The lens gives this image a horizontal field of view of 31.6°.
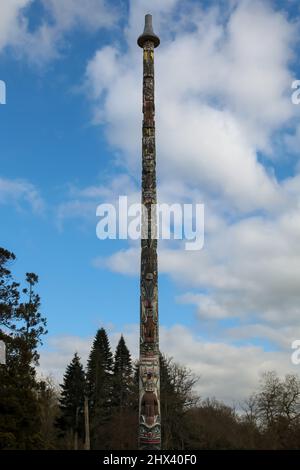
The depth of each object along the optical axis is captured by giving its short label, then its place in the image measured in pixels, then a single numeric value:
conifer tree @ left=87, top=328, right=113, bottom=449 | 49.59
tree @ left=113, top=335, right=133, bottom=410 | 57.62
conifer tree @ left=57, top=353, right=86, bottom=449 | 51.97
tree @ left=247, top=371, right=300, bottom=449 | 44.34
